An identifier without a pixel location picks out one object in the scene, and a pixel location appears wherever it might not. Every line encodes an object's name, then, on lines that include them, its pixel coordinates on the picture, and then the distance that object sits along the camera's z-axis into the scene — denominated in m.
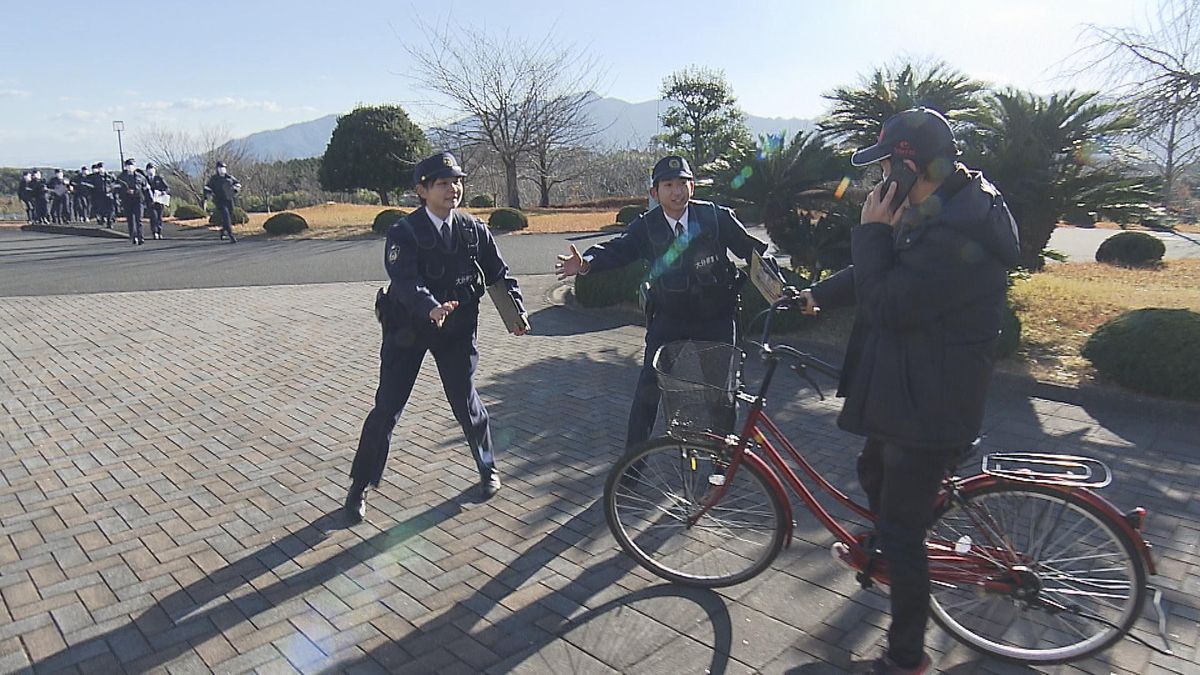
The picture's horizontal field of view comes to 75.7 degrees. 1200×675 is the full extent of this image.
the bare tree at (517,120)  26.92
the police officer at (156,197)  19.64
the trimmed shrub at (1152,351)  5.59
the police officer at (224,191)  17.52
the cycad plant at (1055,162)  7.48
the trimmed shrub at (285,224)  20.39
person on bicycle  2.29
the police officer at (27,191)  25.59
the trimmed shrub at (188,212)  25.44
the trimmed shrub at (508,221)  21.81
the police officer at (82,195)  25.09
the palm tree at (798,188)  8.44
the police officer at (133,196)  18.12
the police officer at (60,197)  25.67
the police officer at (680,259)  3.91
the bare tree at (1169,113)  9.05
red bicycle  2.68
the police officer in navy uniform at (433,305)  3.74
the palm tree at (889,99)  8.48
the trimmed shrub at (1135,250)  17.27
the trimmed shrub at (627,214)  20.64
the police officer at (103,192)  22.47
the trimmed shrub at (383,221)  20.52
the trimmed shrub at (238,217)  22.52
